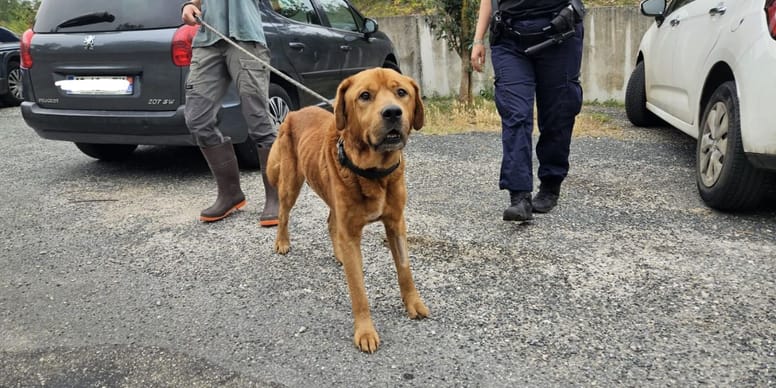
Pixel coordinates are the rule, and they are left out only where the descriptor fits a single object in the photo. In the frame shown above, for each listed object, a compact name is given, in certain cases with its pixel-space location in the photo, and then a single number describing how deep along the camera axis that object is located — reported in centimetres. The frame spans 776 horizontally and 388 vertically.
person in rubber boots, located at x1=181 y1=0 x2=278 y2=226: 402
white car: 349
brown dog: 249
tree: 826
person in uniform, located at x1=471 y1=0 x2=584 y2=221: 377
